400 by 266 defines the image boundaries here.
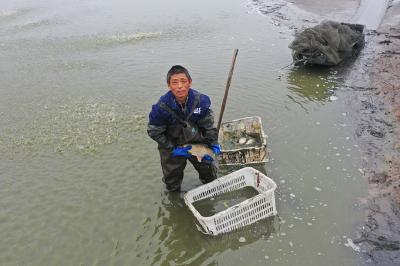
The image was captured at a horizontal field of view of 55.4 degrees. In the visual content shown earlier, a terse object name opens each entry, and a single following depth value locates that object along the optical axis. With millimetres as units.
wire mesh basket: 7160
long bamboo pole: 6380
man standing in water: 5481
